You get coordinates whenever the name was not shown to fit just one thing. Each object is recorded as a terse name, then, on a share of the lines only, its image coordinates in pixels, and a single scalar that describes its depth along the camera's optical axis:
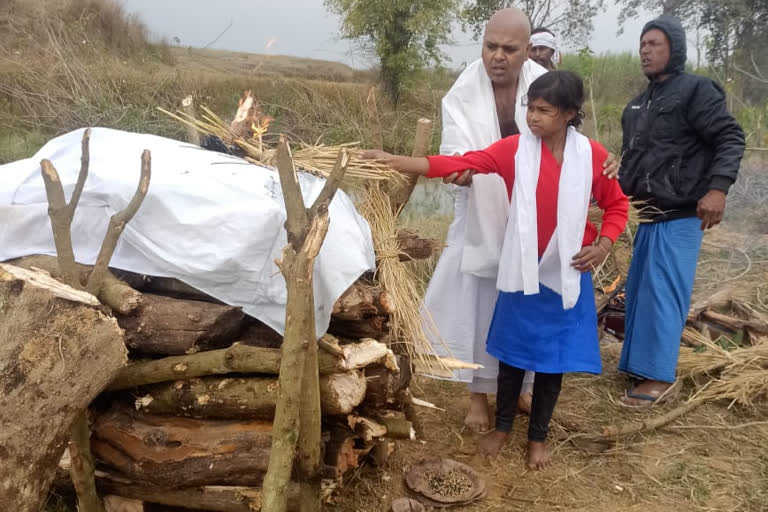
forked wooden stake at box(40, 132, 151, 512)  1.94
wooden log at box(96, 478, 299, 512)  2.14
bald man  2.93
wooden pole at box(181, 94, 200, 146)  2.89
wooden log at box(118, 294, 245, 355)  2.14
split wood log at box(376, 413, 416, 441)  2.44
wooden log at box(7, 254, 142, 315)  2.07
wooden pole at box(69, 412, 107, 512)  2.01
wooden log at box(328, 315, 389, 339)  2.38
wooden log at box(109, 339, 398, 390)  2.05
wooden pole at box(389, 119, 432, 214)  2.71
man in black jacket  3.24
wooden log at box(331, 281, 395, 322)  2.27
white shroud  2.19
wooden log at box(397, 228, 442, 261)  2.80
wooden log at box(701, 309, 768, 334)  4.26
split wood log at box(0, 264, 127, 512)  1.67
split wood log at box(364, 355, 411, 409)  2.29
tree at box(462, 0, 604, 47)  14.32
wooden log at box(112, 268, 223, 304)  2.32
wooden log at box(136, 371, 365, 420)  2.12
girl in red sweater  2.57
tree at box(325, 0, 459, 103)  16.75
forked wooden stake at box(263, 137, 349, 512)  1.75
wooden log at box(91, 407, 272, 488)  2.09
